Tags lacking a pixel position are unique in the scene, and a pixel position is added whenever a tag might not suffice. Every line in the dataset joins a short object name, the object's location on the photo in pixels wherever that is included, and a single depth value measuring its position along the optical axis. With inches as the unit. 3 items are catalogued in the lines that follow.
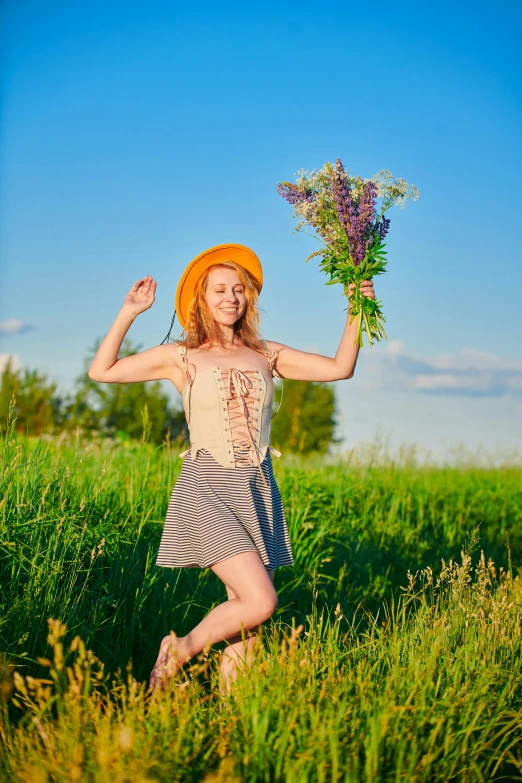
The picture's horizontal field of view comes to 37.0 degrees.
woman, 136.4
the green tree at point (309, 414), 1481.3
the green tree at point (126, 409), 1213.1
